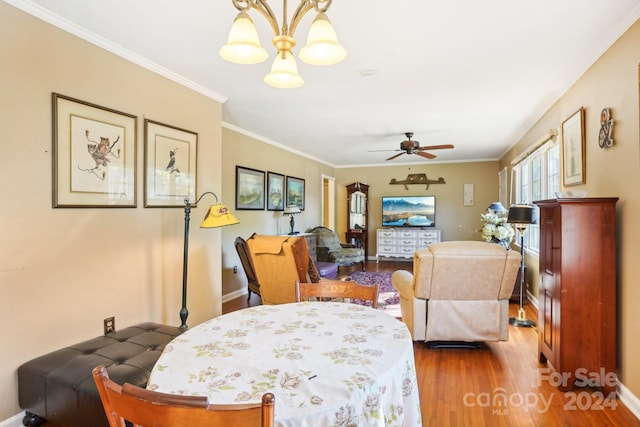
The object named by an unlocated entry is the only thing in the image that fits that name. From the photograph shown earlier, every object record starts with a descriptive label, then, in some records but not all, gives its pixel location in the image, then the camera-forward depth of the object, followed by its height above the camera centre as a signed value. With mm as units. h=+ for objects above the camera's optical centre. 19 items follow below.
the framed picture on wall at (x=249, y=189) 5020 +369
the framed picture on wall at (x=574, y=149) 2934 +583
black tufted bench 1717 -851
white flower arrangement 4461 -204
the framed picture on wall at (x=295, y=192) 6547 +418
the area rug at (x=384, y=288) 4311 -1161
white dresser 8094 -619
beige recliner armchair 2912 -673
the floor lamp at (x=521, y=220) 3547 -63
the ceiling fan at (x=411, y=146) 5141 +1005
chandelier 1389 +703
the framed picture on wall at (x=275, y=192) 5824 +373
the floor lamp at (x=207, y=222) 2752 -72
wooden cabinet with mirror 8773 +113
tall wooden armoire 2314 -520
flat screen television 8344 +64
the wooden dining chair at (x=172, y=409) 702 -414
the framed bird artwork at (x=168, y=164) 2814 +416
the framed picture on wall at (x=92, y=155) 2203 +393
